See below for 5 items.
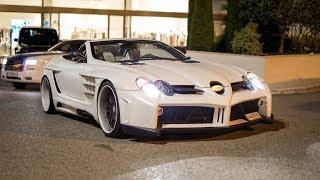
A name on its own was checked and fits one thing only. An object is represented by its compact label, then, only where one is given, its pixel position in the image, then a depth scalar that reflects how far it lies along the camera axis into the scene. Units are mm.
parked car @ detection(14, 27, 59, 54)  21219
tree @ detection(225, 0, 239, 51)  19234
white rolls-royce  14570
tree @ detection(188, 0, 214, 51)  18641
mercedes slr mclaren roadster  7867
